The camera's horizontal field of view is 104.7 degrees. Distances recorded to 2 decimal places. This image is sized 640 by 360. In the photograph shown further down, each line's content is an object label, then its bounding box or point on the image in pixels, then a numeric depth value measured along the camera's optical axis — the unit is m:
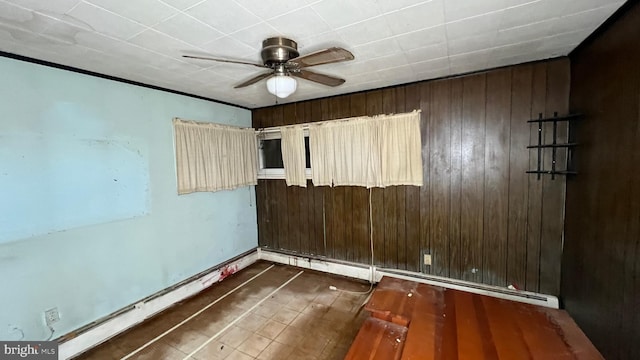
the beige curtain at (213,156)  3.10
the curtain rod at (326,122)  3.01
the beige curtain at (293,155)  3.70
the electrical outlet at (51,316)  2.08
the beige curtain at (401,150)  2.96
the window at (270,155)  4.04
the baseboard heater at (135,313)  2.19
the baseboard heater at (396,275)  2.58
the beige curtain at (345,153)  3.22
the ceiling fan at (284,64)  1.69
